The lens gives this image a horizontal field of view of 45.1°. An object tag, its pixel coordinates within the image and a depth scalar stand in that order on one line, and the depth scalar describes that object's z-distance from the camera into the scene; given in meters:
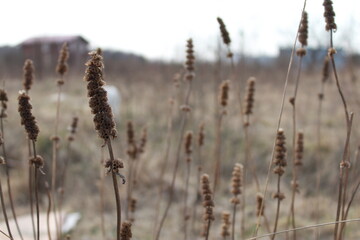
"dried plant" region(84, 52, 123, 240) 0.86
